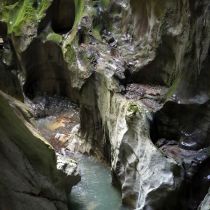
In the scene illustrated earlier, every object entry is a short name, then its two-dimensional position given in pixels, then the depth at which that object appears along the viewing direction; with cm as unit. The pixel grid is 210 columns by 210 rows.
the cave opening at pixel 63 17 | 1638
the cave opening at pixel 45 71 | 1622
